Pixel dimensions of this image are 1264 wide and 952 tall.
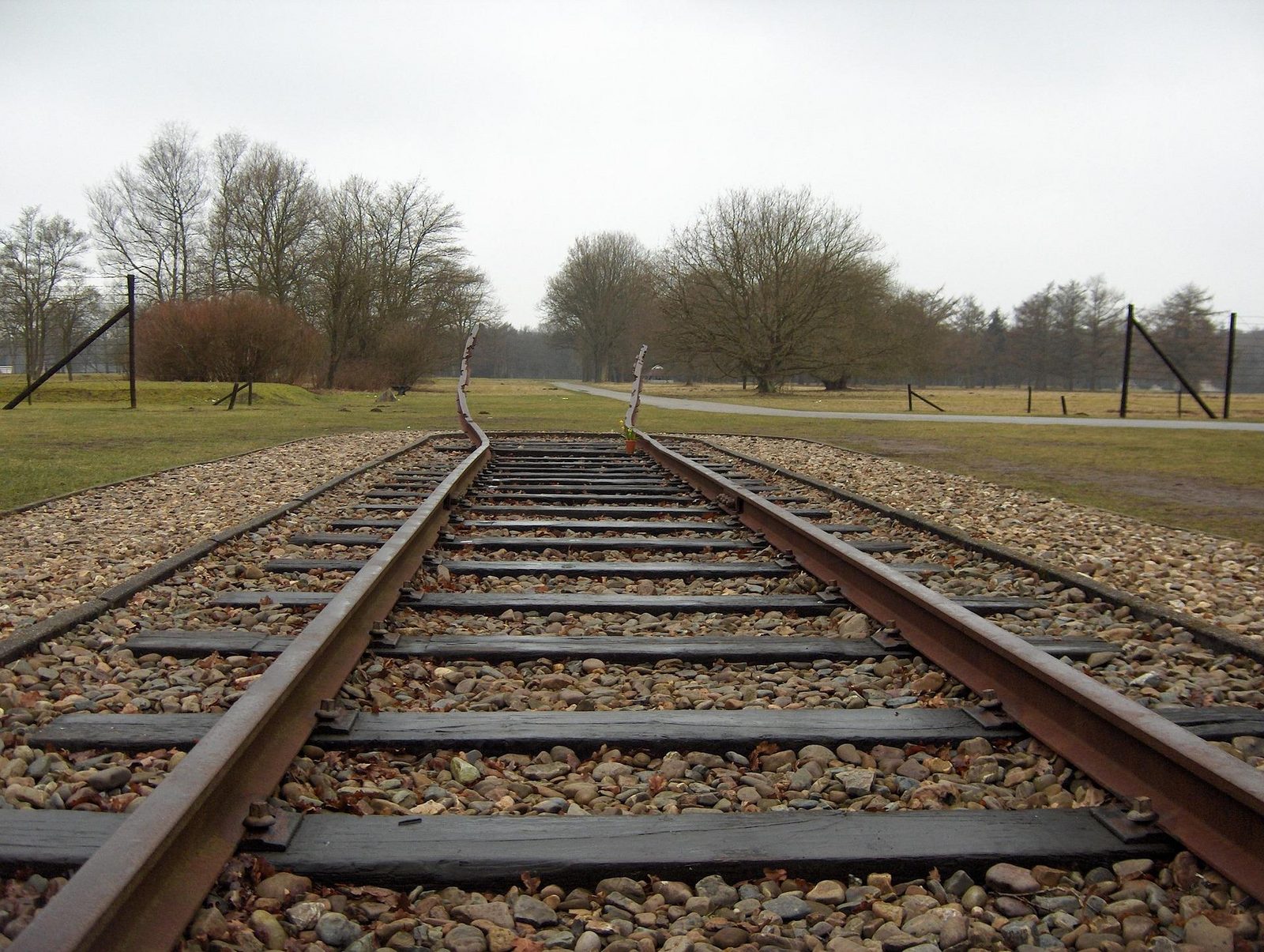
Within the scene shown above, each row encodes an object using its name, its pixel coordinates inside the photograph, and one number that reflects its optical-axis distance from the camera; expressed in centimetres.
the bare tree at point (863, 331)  3978
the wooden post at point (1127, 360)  2106
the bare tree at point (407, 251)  4431
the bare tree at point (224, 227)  3997
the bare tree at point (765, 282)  3881
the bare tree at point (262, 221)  4003
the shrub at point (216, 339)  2791
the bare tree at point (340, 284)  4222
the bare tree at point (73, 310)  4225
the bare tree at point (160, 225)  3981
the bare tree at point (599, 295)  6831
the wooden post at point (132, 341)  1797
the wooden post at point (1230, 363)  2074
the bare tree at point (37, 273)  4138
